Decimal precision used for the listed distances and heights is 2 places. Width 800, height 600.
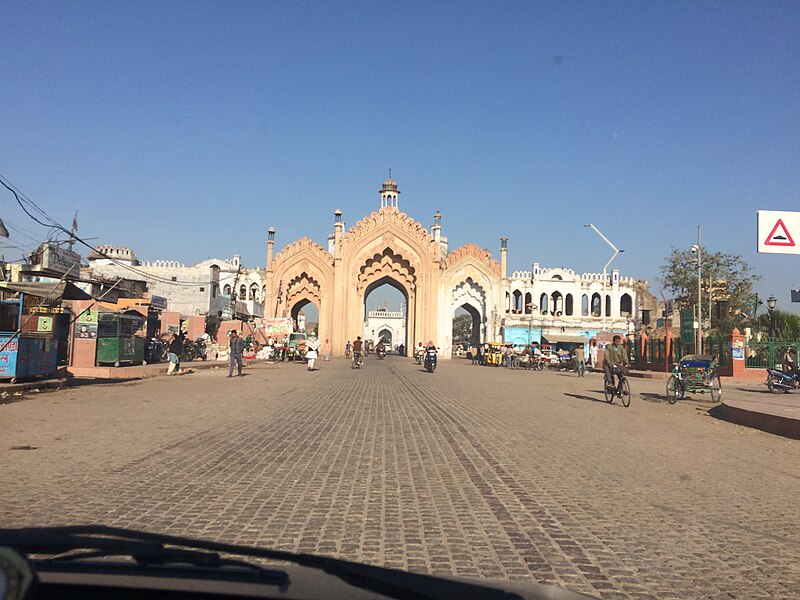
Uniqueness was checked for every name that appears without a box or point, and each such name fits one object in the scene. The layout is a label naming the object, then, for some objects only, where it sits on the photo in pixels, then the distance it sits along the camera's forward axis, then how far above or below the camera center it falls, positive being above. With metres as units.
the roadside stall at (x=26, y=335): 16.22 -0.06
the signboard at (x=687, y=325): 29.44 +1.06
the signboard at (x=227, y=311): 44.91 +1.75
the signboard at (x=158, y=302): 36.54 +1.87
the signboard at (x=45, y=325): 18.27 +0.21
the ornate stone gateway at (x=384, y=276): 57.84 +5.72
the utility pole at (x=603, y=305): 64.88 +4.03
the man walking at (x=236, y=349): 24.73 -0.41
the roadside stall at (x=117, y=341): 24.34 -0.23
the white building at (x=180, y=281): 53.13 +4.43
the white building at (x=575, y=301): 63.81 +4.42
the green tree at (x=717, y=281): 49.94 +5.10
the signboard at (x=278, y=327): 47.16 +0.83
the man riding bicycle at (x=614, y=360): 16.91 -0.30
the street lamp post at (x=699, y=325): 30.66 +1.13
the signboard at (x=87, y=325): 23.14 +0.30
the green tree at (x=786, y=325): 32.22 +1.30
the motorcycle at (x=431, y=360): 32.09 -0.81
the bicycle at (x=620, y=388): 16.47 -1.00
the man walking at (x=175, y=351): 24.83 -0.54
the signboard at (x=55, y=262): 17.89 +2.12
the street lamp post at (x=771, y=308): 31.00 +2.03
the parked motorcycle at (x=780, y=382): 20.64 -0.90
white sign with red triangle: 15.97 +2.83
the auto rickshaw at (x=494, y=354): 46.22 -0.66
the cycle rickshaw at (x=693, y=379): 17.62 -0.76
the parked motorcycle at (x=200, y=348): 38.47 -0.63
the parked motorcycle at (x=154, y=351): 30.57 -0.69
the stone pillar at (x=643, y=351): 38.09 -0.15
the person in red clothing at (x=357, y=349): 33.78 -0.40
